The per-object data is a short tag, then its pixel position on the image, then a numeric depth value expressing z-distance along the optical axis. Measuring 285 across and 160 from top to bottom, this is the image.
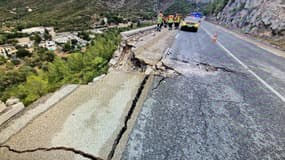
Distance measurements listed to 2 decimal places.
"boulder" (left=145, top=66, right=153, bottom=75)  5.62
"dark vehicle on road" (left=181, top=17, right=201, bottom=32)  19.64
